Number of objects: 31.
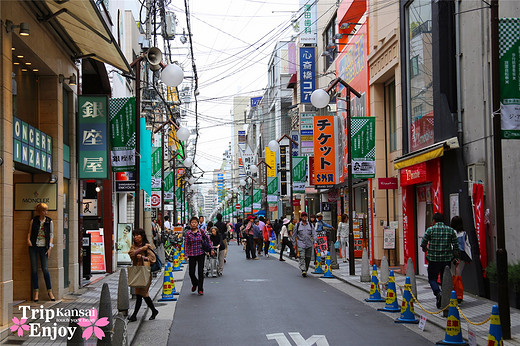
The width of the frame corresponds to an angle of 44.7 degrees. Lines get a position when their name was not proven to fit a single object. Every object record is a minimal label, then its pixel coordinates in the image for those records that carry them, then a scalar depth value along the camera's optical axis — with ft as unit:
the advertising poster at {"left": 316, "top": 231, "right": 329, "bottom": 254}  79.00
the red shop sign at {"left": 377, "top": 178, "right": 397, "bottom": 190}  74.54
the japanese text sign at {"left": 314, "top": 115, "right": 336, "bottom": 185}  96.99
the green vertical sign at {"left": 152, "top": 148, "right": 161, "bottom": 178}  102.89
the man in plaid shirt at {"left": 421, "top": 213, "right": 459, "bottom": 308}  41.65
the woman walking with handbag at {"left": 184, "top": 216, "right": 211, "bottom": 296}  54.24
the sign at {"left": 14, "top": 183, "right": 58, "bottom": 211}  47.24
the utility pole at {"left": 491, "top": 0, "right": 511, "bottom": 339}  31.14
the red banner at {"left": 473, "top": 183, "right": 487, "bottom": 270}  47.50
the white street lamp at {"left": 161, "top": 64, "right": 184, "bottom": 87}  47.29
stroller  71.20
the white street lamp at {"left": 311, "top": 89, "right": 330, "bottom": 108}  67.77
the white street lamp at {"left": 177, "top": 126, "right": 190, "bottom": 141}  79.95
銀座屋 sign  54.44
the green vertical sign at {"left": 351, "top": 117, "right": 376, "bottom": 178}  71.97
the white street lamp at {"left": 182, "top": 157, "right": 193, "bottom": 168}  131.85
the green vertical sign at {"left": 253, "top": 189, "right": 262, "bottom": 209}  225.76
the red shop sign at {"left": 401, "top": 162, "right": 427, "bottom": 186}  61.36
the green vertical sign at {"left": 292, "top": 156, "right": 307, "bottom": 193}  120.98
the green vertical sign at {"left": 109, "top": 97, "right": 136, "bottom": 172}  54.90
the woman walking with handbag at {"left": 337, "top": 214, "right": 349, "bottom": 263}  86.79
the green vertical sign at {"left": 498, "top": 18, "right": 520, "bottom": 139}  31.78
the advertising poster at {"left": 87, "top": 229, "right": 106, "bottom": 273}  71.72
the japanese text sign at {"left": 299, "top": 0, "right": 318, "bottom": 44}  143.64
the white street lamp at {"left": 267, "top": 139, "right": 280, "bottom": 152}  127.22
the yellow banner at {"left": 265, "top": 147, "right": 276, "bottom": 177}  224.53
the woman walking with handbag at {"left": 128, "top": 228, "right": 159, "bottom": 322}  38.40
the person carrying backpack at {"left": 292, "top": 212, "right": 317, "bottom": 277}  69.36
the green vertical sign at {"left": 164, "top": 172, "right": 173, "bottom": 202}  138.06
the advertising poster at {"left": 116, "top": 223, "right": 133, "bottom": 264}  84.99
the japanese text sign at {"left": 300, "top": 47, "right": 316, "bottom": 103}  140.46
